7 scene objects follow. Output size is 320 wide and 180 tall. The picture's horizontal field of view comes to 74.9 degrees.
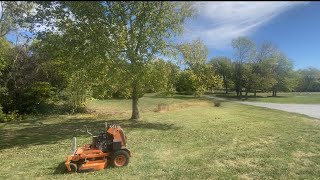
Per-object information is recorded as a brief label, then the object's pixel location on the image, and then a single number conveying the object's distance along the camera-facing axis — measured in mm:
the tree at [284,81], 34073
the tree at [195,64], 10915
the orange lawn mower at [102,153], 5566
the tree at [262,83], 26273
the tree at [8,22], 8630
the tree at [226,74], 19598
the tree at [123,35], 9196
